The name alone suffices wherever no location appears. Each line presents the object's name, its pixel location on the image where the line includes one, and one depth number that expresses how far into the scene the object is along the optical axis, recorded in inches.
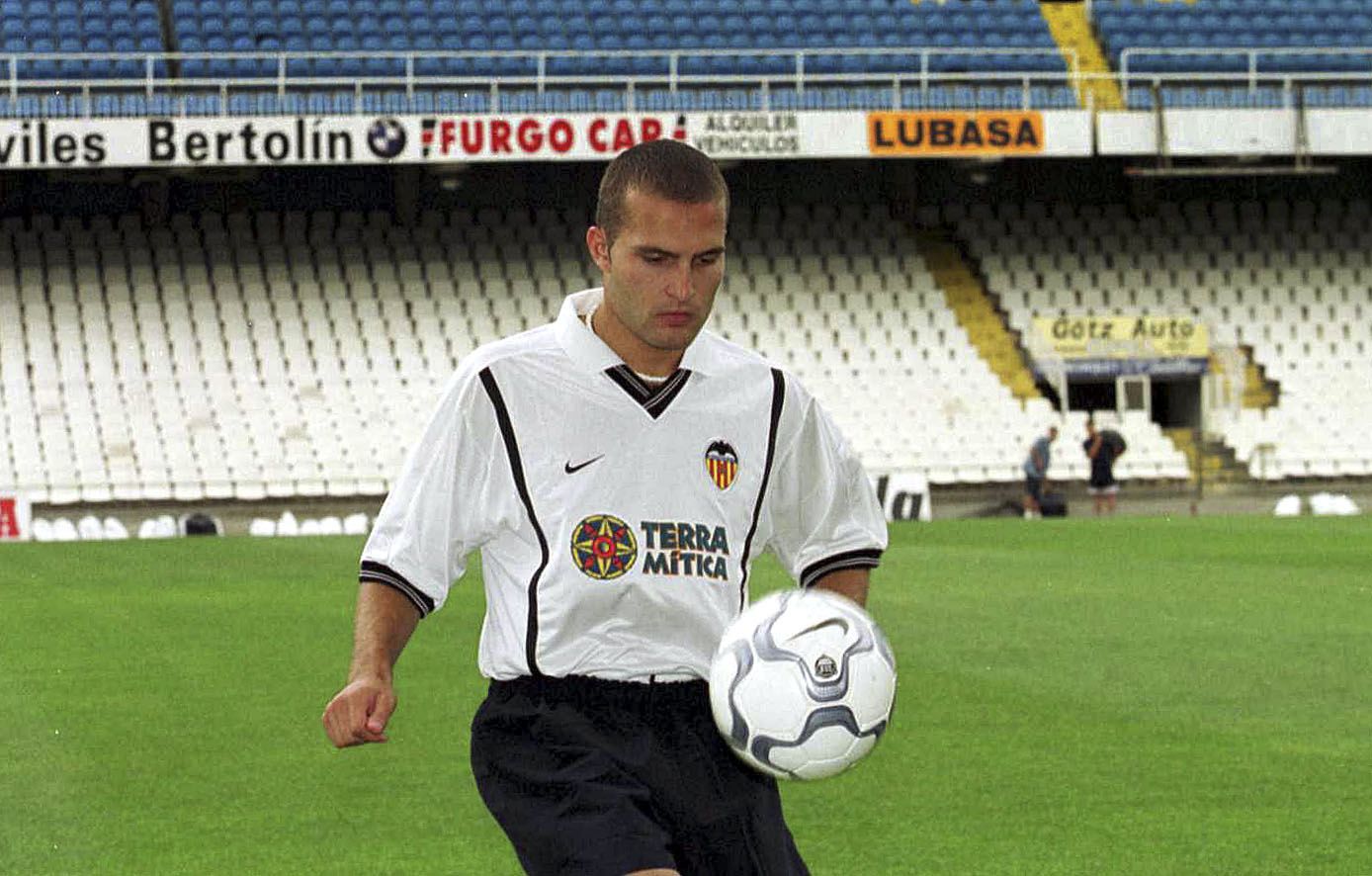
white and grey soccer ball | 149.5
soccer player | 147.9
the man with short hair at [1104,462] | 1290.6
